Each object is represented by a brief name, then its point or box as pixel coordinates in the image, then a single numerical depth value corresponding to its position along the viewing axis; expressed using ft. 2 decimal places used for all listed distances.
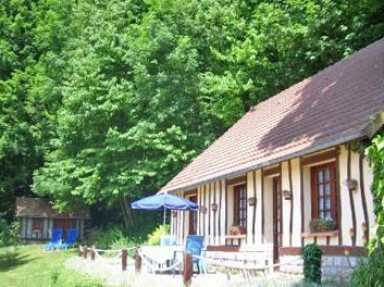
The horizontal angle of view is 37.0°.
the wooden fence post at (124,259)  50.03
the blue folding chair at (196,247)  47.16
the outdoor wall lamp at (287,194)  41.65
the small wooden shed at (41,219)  101.09
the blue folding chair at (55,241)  89.40
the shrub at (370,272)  23.81
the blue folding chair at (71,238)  93.58
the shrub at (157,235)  68.54
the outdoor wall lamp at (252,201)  47.09
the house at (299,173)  34.65
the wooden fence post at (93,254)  63.20
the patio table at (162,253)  48.53
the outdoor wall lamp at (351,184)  34.40
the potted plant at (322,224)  36.81
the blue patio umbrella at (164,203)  54.13
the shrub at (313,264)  32.12
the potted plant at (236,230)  49.42
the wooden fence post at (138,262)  48.06
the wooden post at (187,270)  37.83
